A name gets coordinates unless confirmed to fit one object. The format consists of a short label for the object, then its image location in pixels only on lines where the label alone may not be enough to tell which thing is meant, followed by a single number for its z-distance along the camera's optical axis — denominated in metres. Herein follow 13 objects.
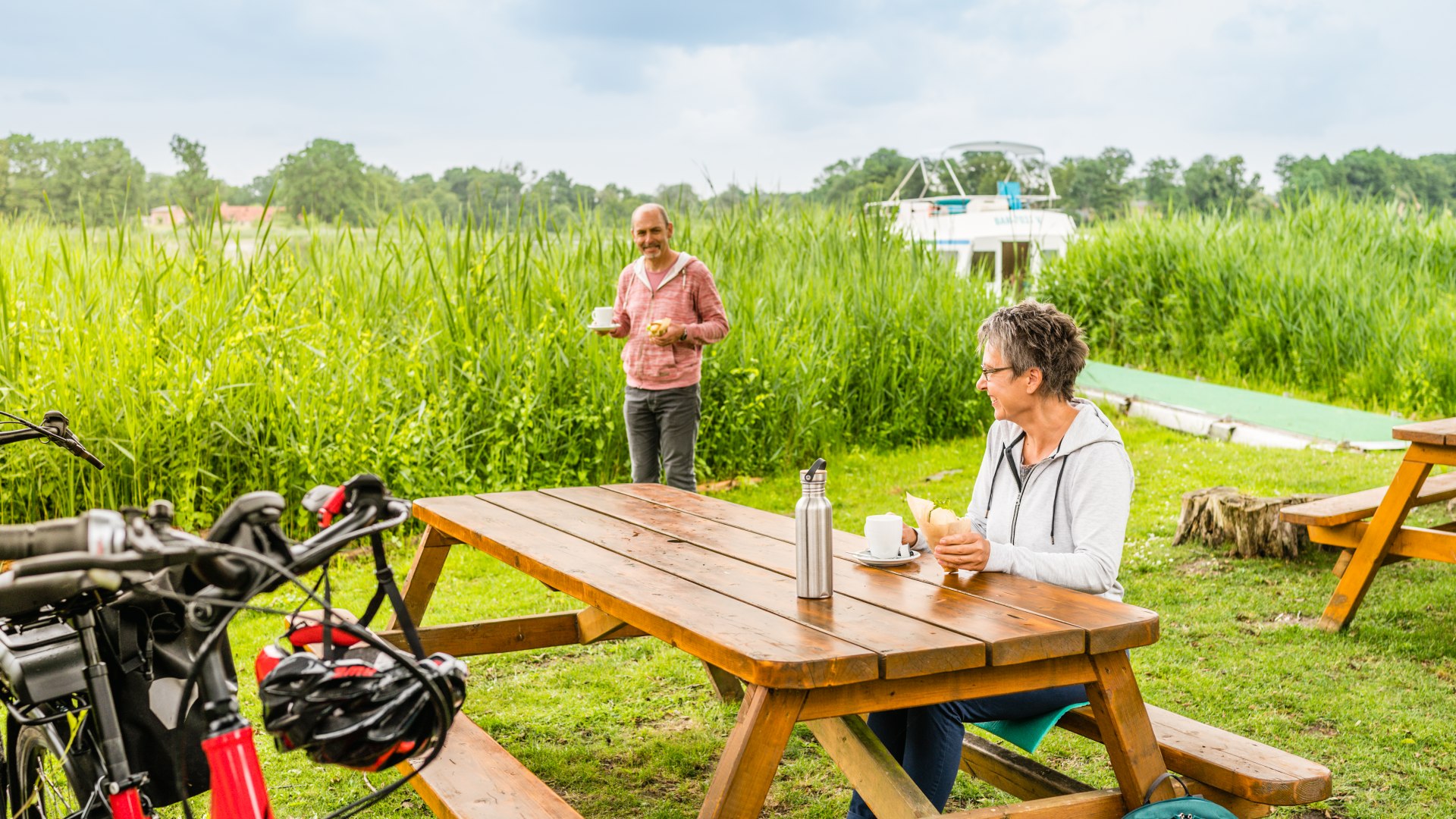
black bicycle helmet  1.35
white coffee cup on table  2.58
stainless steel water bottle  2.20
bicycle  1.19
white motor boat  12.46
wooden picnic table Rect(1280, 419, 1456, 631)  4.29
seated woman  2.43
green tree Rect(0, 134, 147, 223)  6.83
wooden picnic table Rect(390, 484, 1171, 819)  1.88
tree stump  5.46
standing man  5.39
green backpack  1.97
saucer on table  2.58
